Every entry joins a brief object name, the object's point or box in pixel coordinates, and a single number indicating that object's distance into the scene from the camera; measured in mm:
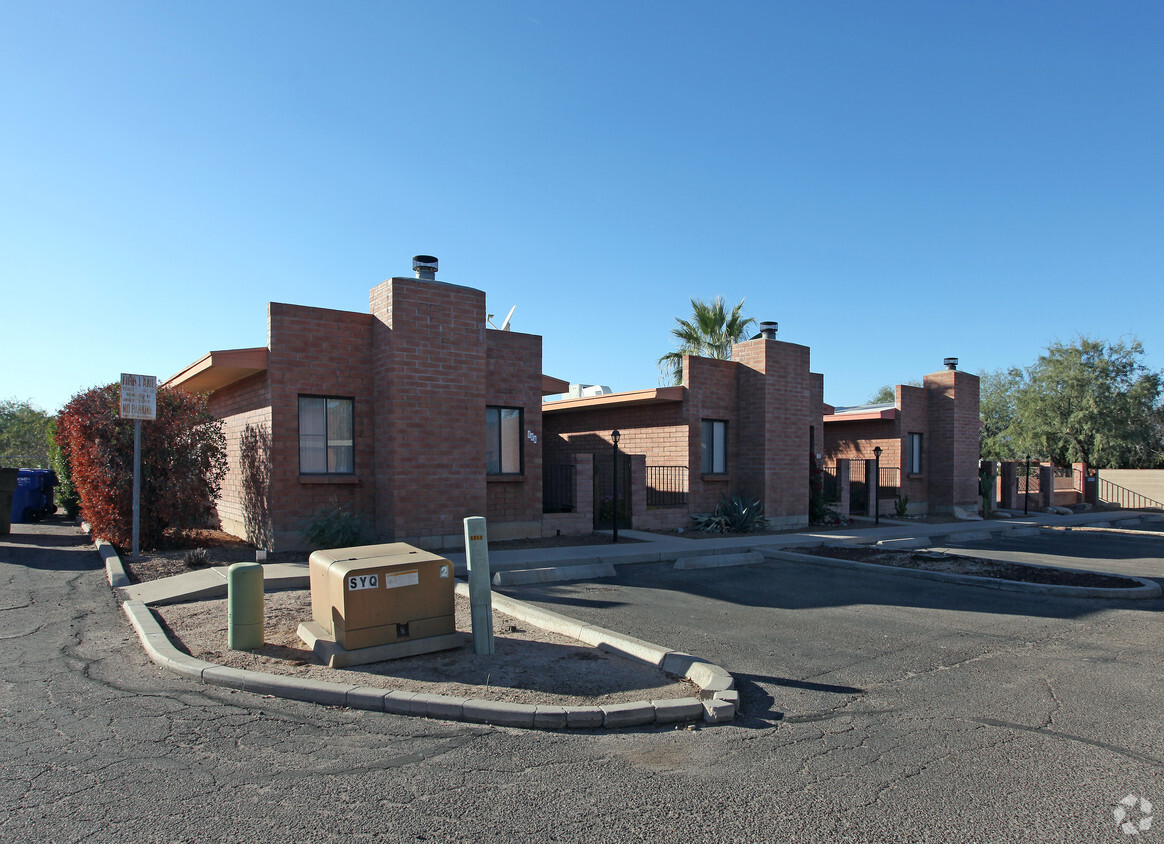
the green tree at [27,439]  31438
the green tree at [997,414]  46969
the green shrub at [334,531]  11805
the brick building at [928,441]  23844
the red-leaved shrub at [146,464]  12375
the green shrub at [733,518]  17422
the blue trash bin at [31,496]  18578
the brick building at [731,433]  18203
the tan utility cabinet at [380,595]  6340
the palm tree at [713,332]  28359
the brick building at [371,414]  12594
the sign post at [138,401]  11195
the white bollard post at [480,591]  6699
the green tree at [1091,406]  34031
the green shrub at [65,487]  19141
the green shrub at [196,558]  10852
